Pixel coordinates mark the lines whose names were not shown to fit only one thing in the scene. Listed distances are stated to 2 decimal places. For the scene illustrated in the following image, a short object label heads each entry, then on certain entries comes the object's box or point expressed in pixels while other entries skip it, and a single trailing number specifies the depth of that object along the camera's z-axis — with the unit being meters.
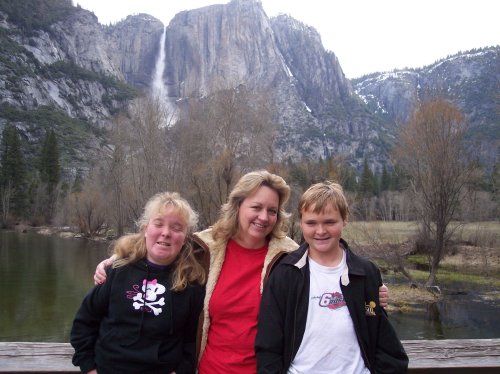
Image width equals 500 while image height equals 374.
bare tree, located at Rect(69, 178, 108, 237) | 36.03
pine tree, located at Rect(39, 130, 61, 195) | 55.00
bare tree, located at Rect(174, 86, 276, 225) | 18.78
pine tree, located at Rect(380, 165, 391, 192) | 62.66
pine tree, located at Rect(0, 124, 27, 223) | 48.53
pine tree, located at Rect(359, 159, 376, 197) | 56.22
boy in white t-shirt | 1.94
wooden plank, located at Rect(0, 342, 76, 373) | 1.99
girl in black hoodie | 2.09
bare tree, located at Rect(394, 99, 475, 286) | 17.20
